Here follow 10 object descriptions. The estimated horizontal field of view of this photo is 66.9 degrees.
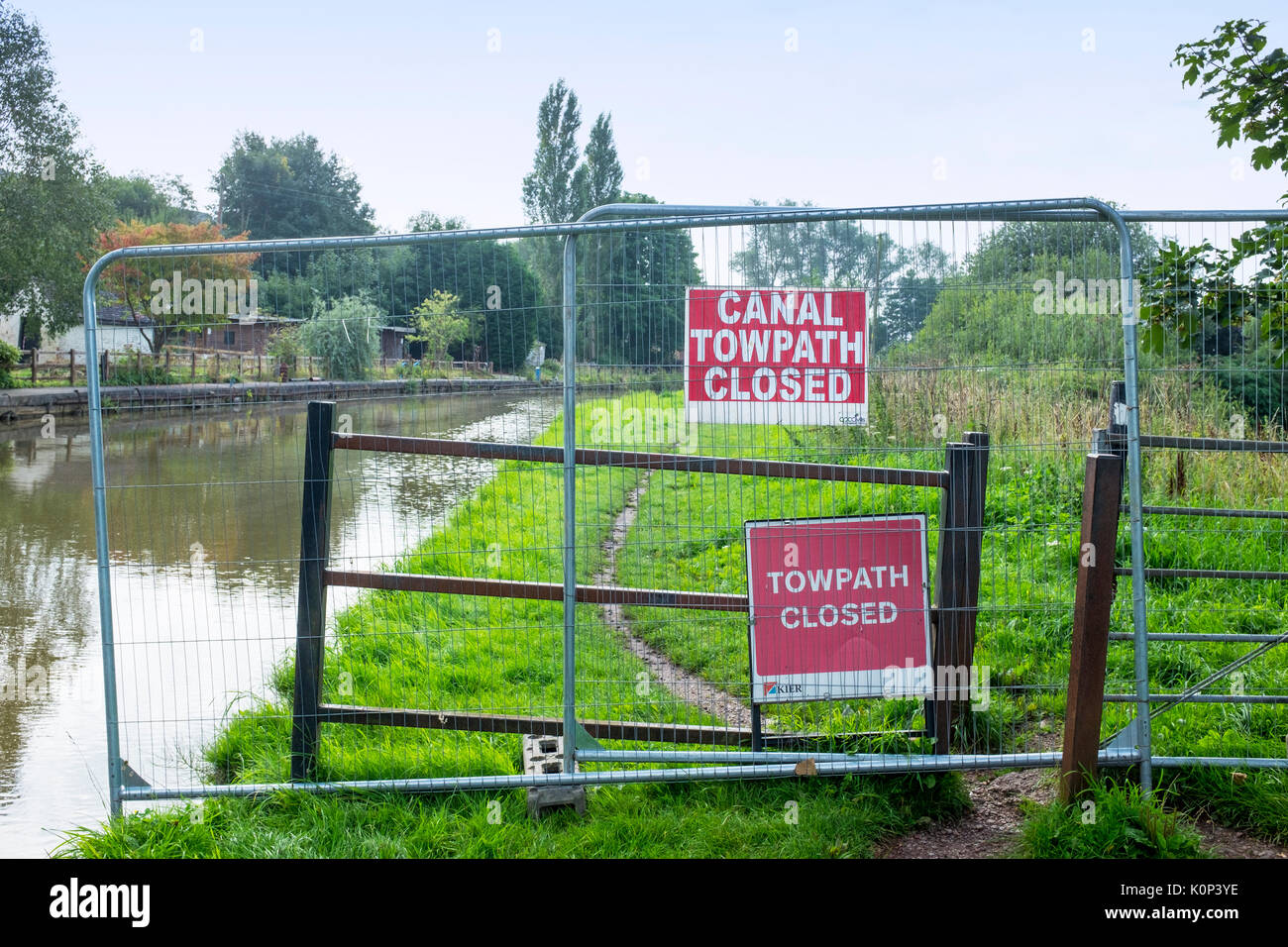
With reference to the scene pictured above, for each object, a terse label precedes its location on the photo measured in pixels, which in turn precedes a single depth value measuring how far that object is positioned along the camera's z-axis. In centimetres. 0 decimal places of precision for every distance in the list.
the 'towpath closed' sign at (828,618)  425
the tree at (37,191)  2952
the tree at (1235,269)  438
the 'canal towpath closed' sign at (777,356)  403
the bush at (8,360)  3022
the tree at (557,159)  5966
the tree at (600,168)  6006
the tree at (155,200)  7994
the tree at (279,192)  8619
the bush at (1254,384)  452
